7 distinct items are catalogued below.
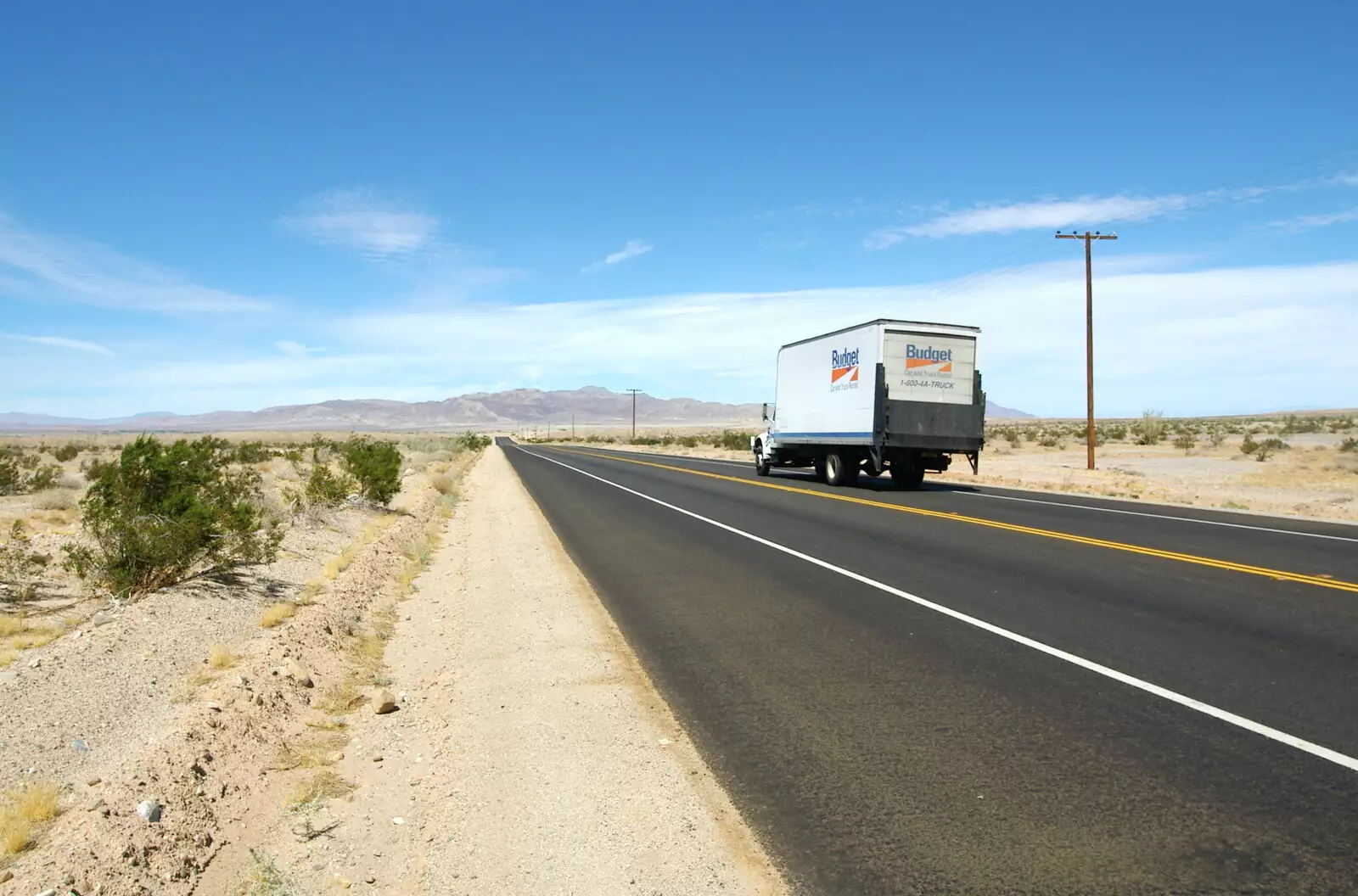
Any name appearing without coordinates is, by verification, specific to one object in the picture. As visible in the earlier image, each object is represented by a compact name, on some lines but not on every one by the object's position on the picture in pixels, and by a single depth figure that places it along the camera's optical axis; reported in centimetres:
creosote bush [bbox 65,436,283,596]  966
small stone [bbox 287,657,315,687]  701
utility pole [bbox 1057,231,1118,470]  3562
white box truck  2453
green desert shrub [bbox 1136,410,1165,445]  6124
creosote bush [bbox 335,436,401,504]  2148
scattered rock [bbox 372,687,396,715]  659
